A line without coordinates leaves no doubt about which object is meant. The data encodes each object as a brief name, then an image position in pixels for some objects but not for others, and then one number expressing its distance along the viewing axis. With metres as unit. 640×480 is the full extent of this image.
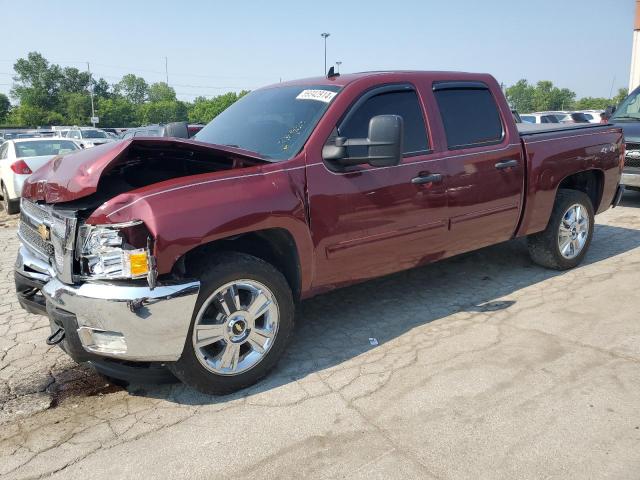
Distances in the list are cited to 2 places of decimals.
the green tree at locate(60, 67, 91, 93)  113.59
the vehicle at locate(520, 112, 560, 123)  21.50
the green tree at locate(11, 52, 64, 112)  110.06
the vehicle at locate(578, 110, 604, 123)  21.53
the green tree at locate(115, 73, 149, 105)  155.88
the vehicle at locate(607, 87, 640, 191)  8.60
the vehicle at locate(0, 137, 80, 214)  9.70
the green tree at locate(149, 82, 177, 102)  156.62
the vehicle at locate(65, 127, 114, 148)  25.42
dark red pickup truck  2.87
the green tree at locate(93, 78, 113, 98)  129.25
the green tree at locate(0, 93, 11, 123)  88.94
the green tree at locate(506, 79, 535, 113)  142.62
